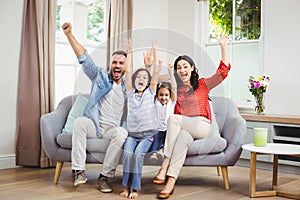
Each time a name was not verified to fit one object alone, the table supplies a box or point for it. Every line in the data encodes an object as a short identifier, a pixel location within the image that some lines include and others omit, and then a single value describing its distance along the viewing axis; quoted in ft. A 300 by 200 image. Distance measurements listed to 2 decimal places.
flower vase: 14.34
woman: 9.00
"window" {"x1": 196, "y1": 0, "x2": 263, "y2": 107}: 15.56
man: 8.79
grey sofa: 10.19
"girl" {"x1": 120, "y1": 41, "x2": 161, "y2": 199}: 8.22
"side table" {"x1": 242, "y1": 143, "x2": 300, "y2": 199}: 9.35
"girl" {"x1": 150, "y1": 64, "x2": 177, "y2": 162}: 8.27
